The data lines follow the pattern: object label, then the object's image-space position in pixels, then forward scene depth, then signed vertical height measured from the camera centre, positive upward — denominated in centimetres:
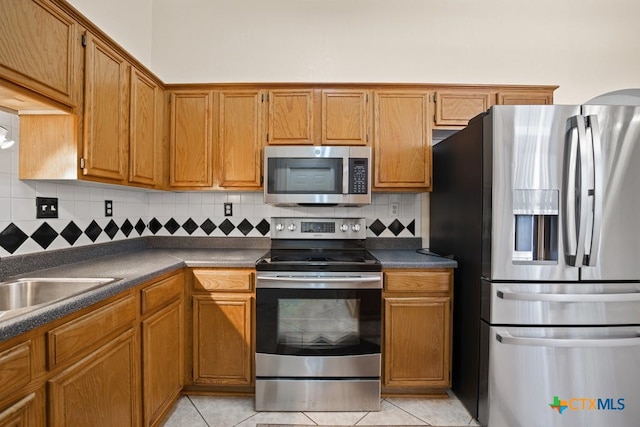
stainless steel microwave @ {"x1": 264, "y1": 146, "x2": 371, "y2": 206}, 223 +25
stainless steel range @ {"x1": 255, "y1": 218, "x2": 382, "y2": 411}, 196 -79
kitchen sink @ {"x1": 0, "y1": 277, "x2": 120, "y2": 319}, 139 -38
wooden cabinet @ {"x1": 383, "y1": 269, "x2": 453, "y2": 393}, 204 -76
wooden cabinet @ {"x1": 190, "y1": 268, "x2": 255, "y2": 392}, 202 -73
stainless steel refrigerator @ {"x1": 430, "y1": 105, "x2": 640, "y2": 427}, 165 -29
